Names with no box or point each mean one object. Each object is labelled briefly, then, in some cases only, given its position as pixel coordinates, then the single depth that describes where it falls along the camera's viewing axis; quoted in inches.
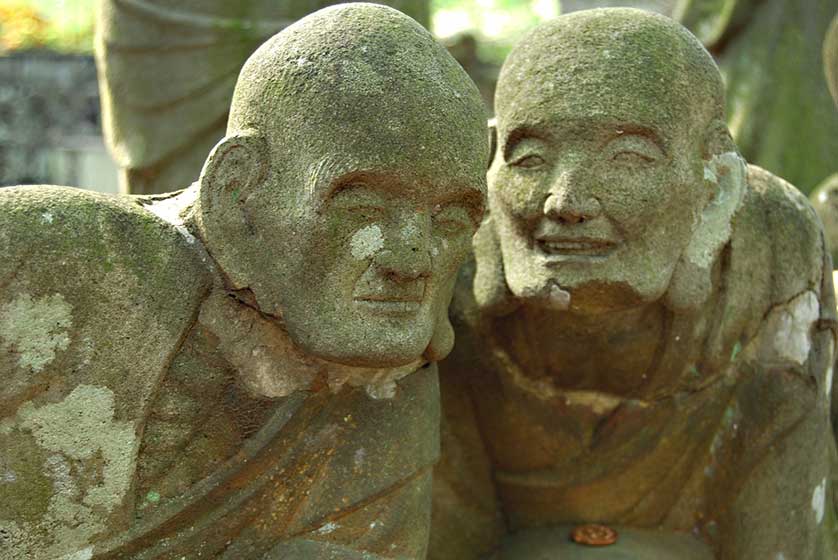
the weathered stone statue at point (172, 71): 151.0
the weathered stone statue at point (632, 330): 78.2
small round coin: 95.9
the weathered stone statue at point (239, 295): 66.6
